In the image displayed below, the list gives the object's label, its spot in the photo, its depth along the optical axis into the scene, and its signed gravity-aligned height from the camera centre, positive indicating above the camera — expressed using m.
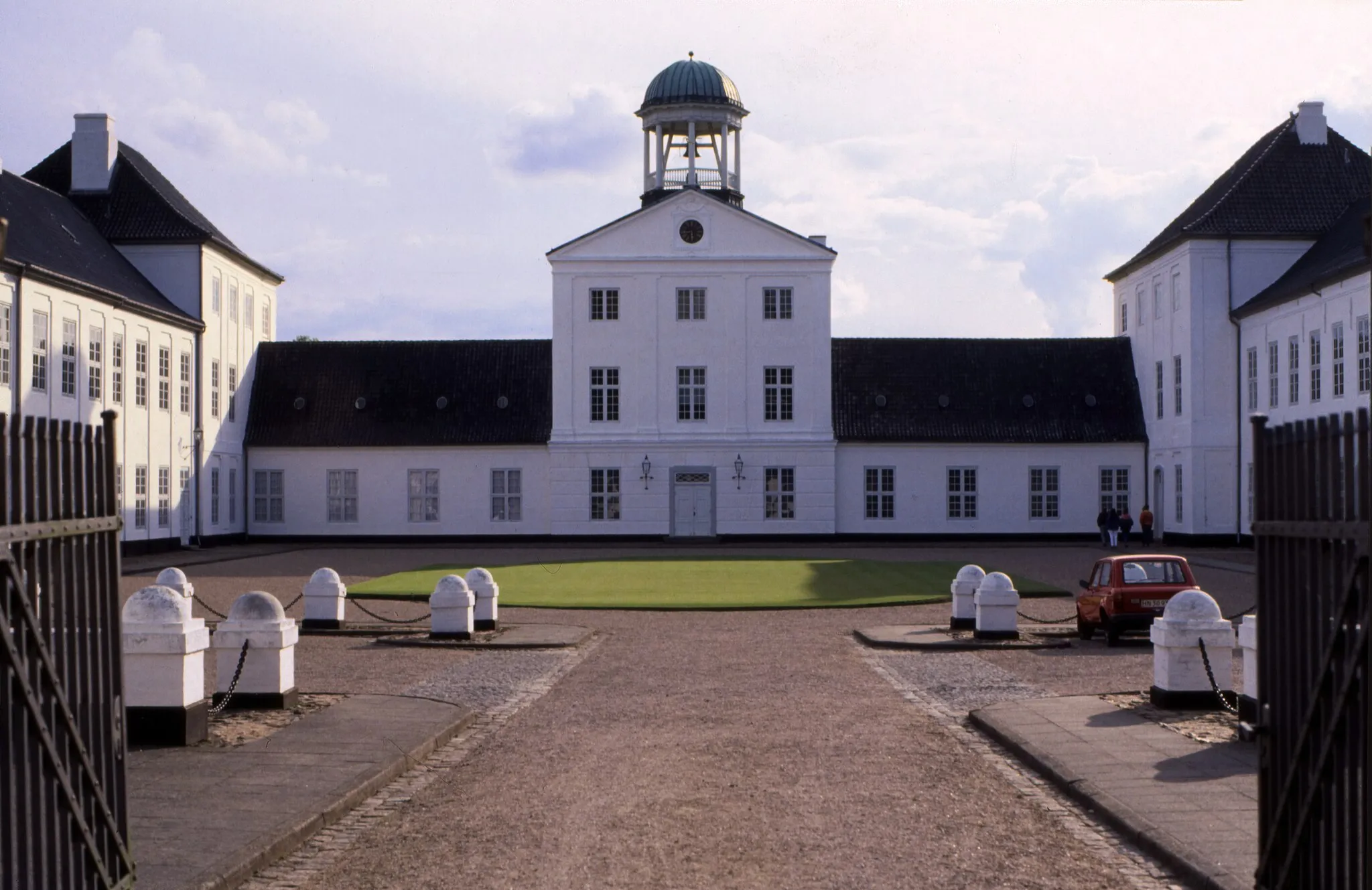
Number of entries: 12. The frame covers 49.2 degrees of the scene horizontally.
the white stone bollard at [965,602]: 21.45 -1.74
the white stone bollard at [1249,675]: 11.41 -1.51
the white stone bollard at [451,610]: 19.91 -1.66
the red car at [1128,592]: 19.42 -1.47
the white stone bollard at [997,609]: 19.88 -1.70
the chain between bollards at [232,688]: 12.74 -1.75
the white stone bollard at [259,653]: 13.12 -1.46
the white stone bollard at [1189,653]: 12.97 -1.51
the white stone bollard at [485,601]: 21.55 -1.67
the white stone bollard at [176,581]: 20.11 -1.25
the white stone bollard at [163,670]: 11.12 -1.37
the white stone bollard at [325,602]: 21.67 -1.67
